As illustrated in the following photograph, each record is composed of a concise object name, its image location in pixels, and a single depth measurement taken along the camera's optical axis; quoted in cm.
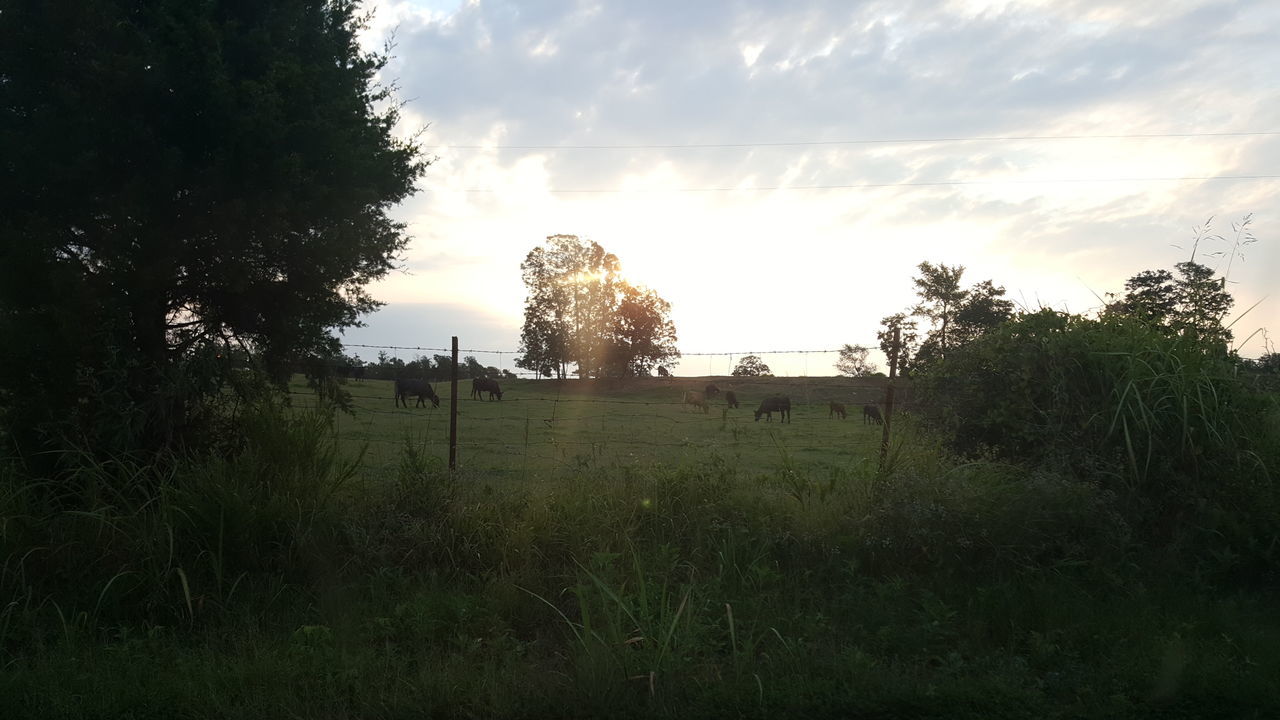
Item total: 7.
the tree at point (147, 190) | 773
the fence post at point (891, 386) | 914
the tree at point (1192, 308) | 883
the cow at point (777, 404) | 3397
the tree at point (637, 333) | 6424
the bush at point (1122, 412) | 735
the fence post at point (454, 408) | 892
